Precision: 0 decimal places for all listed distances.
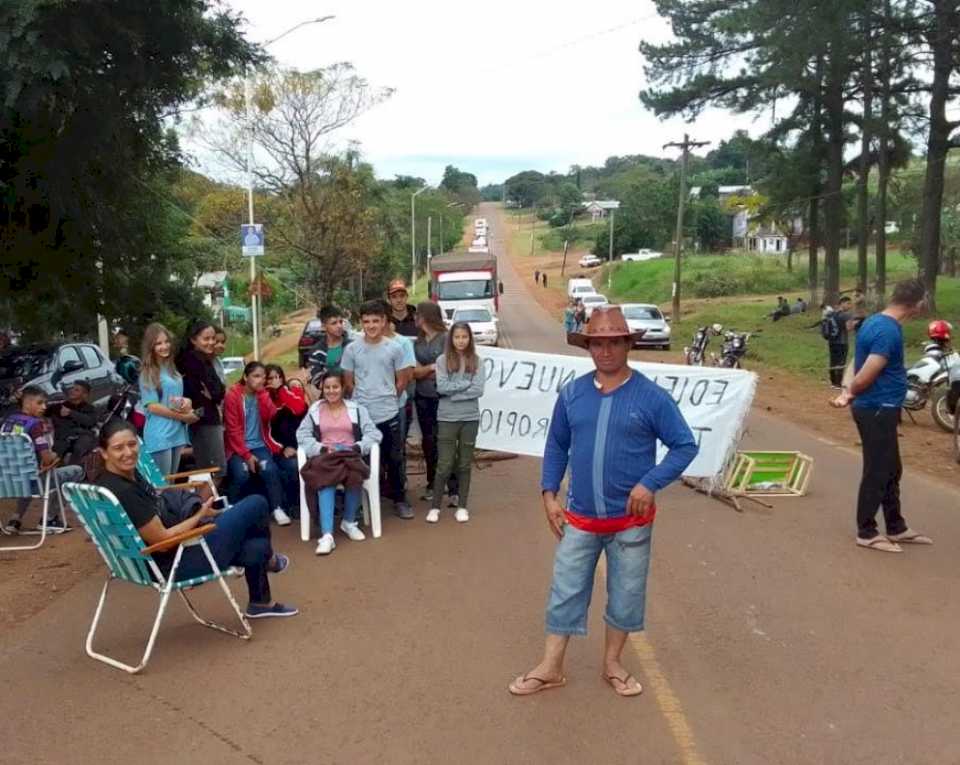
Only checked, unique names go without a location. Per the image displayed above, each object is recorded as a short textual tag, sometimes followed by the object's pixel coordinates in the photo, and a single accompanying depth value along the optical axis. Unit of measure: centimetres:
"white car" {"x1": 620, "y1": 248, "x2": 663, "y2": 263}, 8794
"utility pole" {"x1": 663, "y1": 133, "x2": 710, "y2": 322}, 4244
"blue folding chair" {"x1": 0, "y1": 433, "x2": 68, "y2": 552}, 796
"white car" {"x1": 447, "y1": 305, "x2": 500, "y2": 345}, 2997
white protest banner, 948
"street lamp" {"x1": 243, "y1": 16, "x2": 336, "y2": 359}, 2280
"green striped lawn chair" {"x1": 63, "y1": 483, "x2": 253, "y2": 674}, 500
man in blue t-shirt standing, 705
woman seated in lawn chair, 519
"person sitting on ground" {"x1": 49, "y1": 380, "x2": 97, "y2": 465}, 882
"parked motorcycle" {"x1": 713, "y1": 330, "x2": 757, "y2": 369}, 2027
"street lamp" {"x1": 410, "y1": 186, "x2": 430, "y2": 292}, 6594
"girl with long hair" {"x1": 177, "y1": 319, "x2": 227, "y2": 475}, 816
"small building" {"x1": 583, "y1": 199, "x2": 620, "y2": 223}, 13623
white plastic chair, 788
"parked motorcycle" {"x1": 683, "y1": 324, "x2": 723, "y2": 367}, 2234
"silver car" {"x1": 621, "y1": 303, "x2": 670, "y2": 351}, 3045
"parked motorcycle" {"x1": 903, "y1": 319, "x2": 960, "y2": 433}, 1434
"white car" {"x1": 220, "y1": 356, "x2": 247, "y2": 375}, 2388
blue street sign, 2053
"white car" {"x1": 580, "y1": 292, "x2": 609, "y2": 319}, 4424
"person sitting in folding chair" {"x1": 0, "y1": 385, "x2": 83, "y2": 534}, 828
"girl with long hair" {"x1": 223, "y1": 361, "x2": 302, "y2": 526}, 822
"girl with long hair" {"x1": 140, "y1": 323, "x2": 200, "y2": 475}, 777
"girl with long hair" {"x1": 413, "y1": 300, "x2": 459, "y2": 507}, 892
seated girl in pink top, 782
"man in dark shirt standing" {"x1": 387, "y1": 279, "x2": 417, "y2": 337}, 984
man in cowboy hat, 451
